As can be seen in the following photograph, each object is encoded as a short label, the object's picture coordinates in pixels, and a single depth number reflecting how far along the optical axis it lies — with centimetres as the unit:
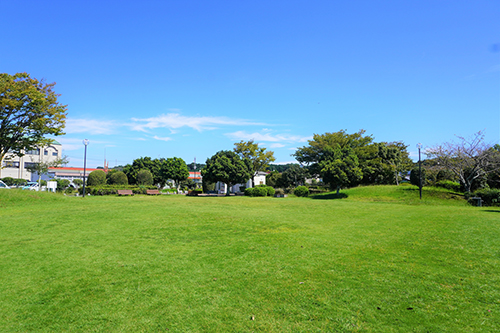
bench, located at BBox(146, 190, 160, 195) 3444
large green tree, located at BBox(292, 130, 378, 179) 4062
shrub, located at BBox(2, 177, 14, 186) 4319
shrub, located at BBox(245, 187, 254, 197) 3439
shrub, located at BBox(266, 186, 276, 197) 3536
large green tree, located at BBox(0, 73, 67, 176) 2005
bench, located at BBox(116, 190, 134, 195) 3139
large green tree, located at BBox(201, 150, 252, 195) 3550
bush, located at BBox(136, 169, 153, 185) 4238
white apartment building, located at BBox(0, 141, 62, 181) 5622
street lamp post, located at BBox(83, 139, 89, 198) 2385
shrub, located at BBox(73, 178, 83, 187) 4484
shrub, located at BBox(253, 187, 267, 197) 3438
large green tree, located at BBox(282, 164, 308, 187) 5366
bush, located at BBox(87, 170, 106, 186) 3597
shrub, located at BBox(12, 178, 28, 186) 4358
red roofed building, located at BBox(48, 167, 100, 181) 6989
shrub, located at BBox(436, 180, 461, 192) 2617
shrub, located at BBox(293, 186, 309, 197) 3372
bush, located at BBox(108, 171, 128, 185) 4000
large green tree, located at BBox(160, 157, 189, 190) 4775
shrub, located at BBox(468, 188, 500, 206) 1978
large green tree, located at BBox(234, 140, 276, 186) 4553
